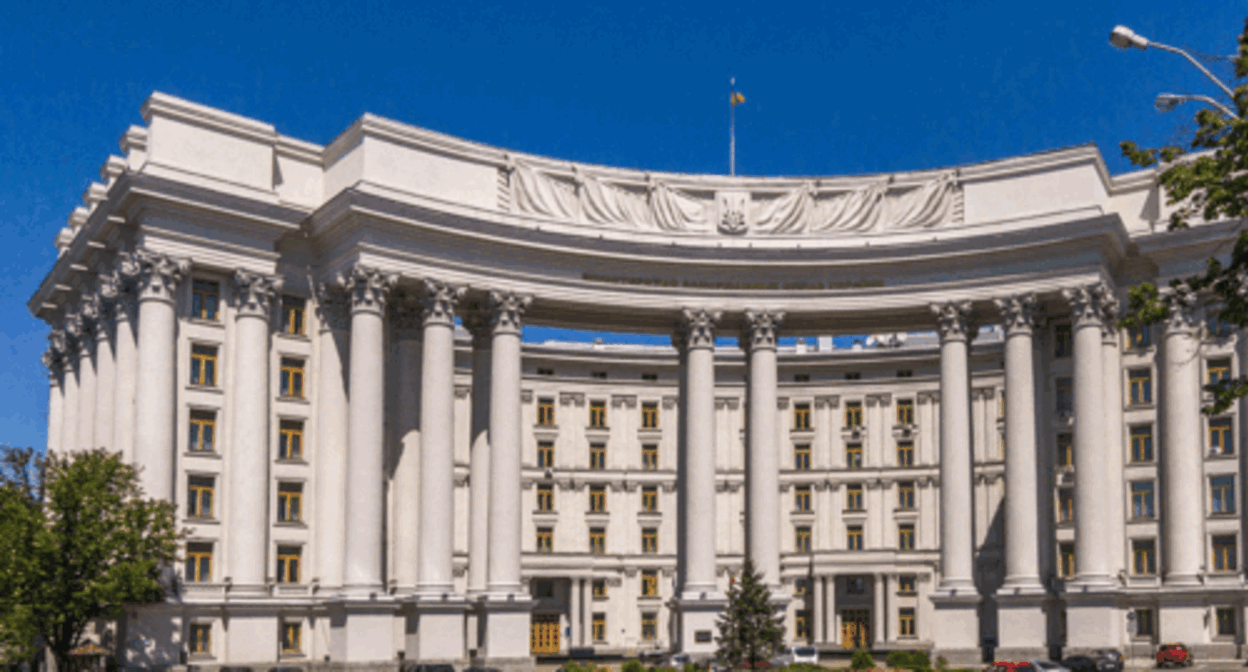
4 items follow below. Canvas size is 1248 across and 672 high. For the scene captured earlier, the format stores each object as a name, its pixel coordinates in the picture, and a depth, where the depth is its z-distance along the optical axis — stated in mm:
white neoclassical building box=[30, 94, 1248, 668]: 68062
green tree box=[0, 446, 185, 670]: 59906
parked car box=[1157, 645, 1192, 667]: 68250
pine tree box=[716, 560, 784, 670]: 59281
